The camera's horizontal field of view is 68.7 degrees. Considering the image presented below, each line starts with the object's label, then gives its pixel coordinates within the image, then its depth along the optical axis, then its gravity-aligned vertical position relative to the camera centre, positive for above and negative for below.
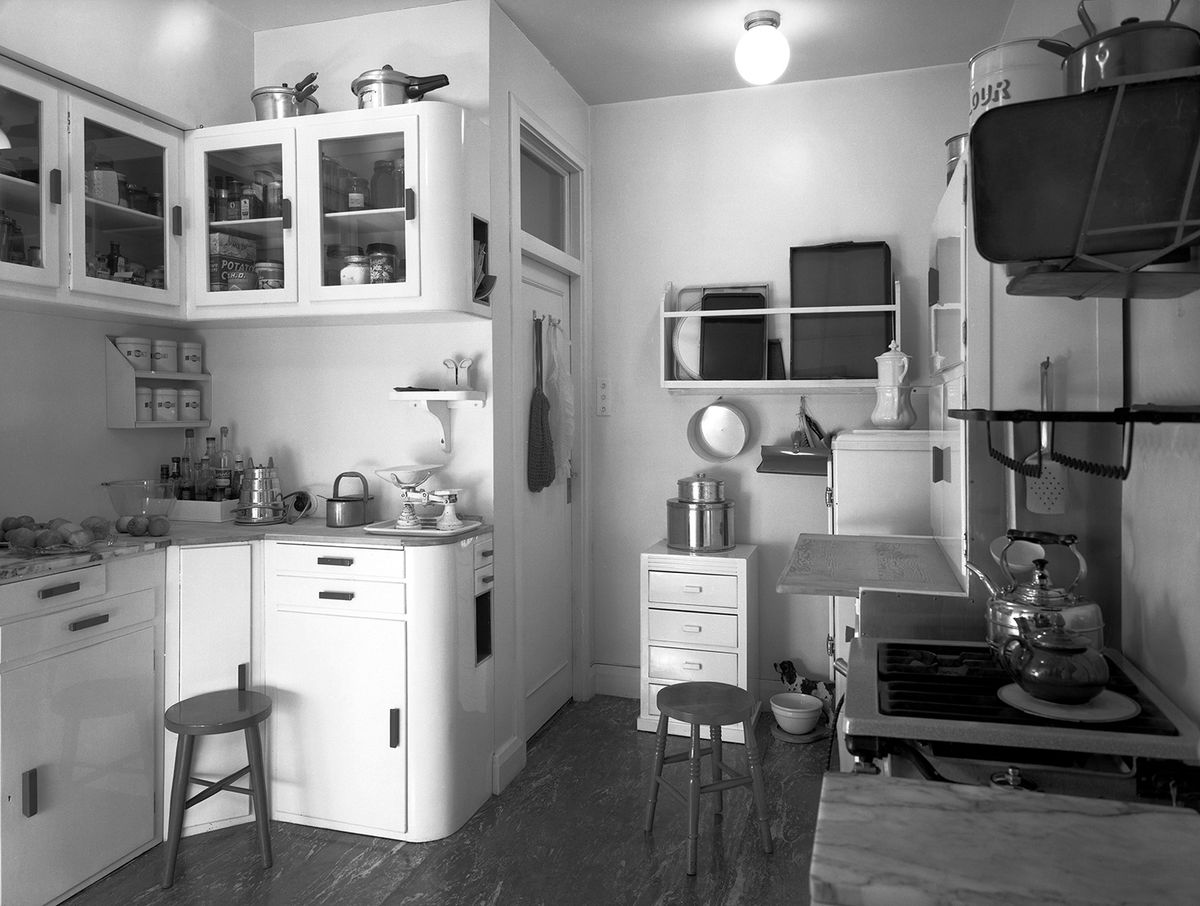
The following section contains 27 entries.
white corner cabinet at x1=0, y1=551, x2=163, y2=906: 2.25 -0.76
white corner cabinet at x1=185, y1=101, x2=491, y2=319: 2.80 +0.78
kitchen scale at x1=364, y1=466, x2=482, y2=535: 2.83 -0.22
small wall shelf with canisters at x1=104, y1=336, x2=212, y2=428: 3.09 +0.22
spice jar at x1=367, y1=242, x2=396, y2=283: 2.86 +0.60
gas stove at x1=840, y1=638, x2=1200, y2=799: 1.38 -0.48
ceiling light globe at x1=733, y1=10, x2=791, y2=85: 2.99 +1.34
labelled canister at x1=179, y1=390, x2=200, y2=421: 3.32 +0.17
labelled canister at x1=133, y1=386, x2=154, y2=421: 3.13 +0.16
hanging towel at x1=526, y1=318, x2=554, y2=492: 3.47 +0.02
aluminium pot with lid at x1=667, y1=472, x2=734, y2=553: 3.71 -0.31
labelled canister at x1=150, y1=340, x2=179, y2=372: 3.21 +0.35
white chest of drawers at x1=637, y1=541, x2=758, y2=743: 3.56 -0.73
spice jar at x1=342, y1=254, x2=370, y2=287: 2.89 +0.58
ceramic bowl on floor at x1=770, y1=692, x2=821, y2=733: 3.48 -1.08
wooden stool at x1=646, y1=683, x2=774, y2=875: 2.54 -0.86
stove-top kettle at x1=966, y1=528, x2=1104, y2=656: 1.60 -0.30
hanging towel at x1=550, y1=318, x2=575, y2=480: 3.67 +0.19
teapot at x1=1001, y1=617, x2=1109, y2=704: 1.46 -0.38
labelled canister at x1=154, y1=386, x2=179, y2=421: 3.21 +0.16
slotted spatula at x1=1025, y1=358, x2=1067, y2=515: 1.89 -0.09
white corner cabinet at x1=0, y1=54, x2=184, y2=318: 2.47 +0.76
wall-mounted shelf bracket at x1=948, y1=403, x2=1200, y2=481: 1.28 +0.04
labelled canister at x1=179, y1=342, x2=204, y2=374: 3.36 +0.35
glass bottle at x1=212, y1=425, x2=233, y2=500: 3.27 -0.10
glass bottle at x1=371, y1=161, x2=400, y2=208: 2.86 +0.86
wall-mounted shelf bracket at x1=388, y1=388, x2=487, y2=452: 2.96 +0.16
